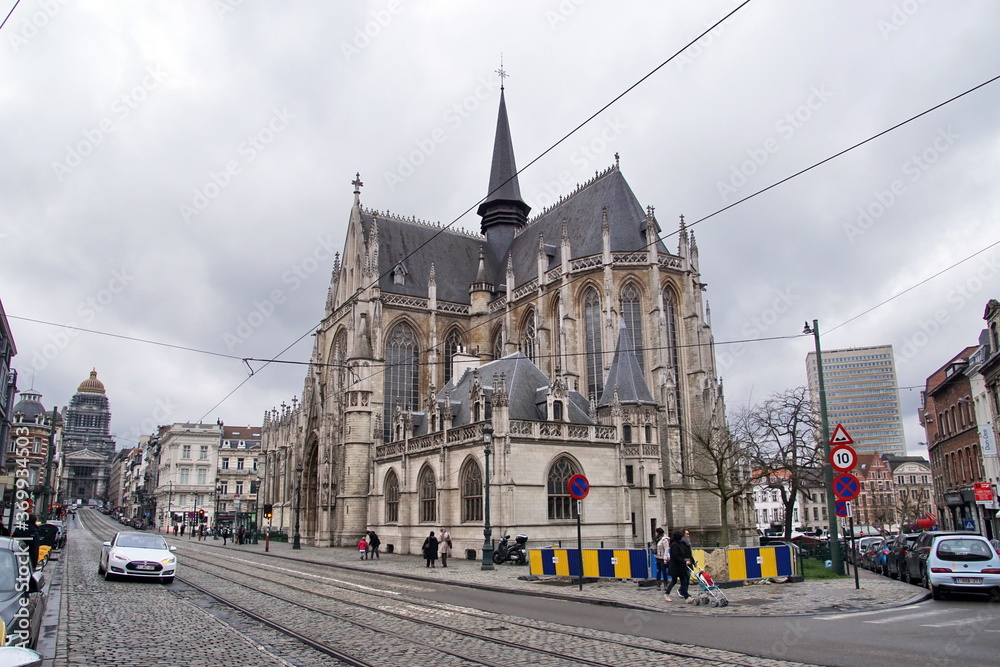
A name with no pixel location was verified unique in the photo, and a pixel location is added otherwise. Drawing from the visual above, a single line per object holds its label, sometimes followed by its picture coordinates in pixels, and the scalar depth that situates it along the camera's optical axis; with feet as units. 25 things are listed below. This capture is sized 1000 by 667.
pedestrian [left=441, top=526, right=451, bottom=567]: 85.61
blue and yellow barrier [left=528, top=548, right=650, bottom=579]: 62.54
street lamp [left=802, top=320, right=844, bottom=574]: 67.56
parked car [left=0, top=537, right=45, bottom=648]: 25.31
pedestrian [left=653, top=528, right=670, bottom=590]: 59.98
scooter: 88.99
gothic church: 104.22
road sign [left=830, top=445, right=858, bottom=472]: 55.31
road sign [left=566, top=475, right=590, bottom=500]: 58.75
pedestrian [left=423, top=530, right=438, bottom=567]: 84.33
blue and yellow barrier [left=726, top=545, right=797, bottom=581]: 58.95
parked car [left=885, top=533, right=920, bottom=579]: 71.50
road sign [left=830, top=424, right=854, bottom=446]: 59.21
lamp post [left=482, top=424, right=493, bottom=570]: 80.79
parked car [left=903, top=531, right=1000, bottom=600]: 49.39
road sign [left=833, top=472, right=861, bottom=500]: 55.26
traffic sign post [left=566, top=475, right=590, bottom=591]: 58.75
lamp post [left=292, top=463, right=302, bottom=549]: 162.48
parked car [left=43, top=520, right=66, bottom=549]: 117.80
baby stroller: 47.78
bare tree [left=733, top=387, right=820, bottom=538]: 107.65
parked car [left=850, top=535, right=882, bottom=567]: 104.36
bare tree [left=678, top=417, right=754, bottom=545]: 122.21
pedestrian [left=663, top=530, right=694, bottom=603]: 50.93
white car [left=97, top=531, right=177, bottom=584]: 59.98
